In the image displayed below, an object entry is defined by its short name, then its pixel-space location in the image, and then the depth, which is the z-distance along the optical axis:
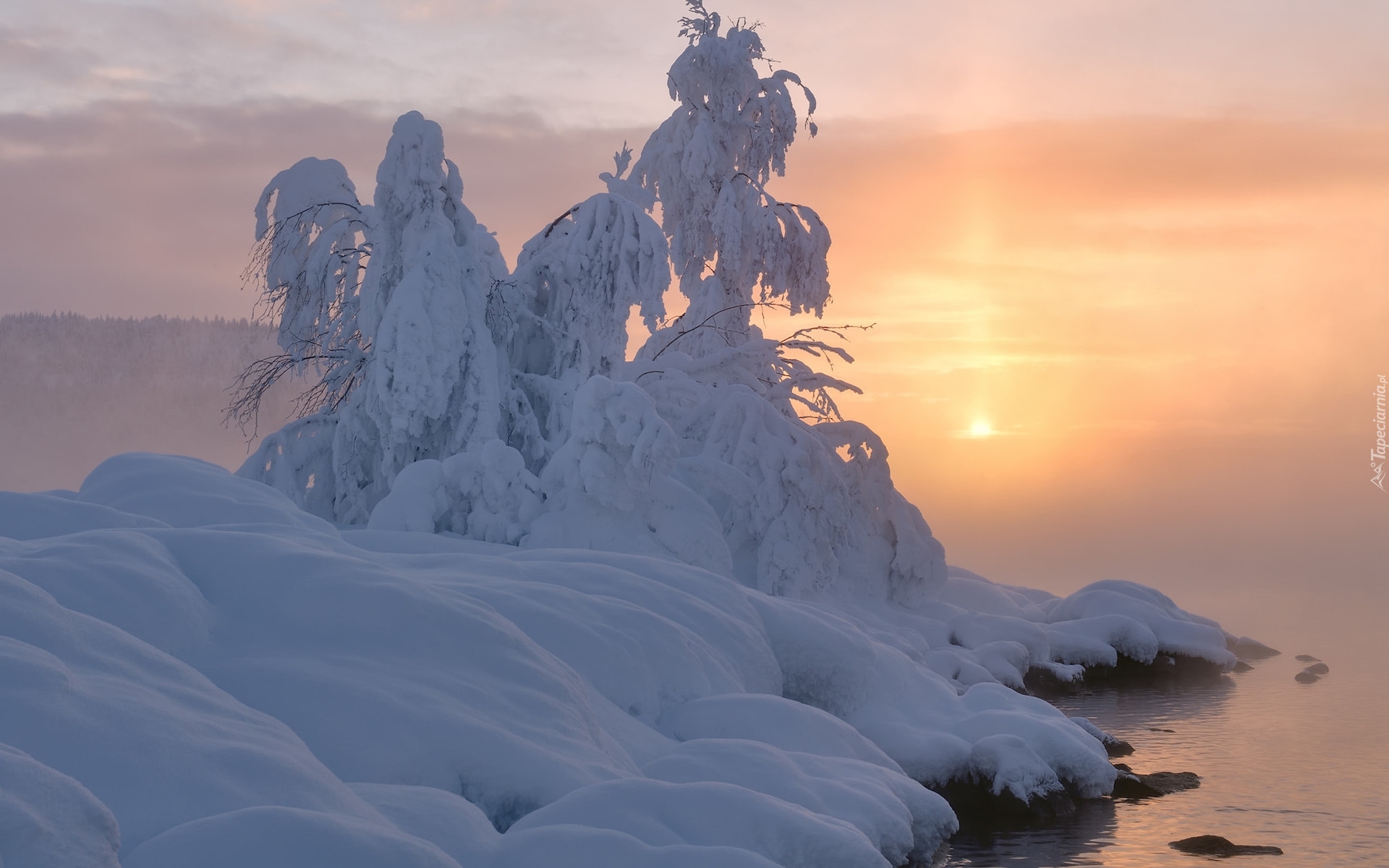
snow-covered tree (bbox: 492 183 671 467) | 19.70
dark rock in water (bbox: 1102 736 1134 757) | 16.16
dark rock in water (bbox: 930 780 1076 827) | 12.12
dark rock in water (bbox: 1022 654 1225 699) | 22.00
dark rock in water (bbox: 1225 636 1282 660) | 27.69
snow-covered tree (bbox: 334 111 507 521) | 17.47
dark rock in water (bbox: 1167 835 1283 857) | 11.38
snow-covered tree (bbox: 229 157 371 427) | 20.11
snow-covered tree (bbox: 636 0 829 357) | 26.05
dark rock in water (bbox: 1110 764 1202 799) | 13.43
